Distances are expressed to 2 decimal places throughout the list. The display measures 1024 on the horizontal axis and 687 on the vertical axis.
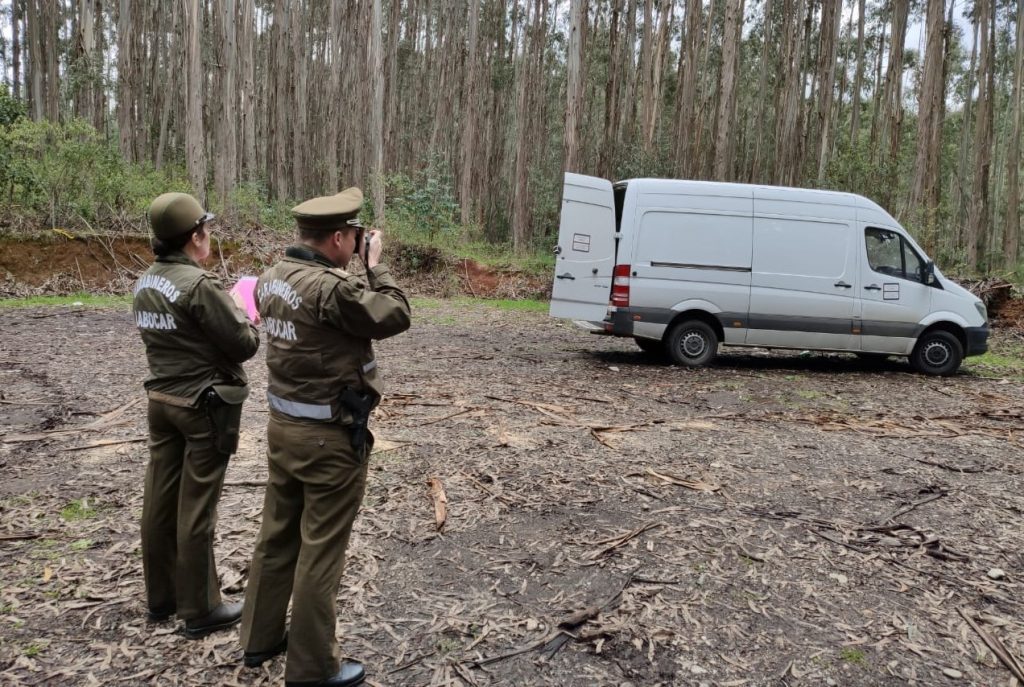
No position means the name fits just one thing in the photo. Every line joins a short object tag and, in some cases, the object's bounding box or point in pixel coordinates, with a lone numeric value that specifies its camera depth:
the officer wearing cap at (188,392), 2.98
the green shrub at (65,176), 15.33
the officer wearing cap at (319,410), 2.66
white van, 10.08
